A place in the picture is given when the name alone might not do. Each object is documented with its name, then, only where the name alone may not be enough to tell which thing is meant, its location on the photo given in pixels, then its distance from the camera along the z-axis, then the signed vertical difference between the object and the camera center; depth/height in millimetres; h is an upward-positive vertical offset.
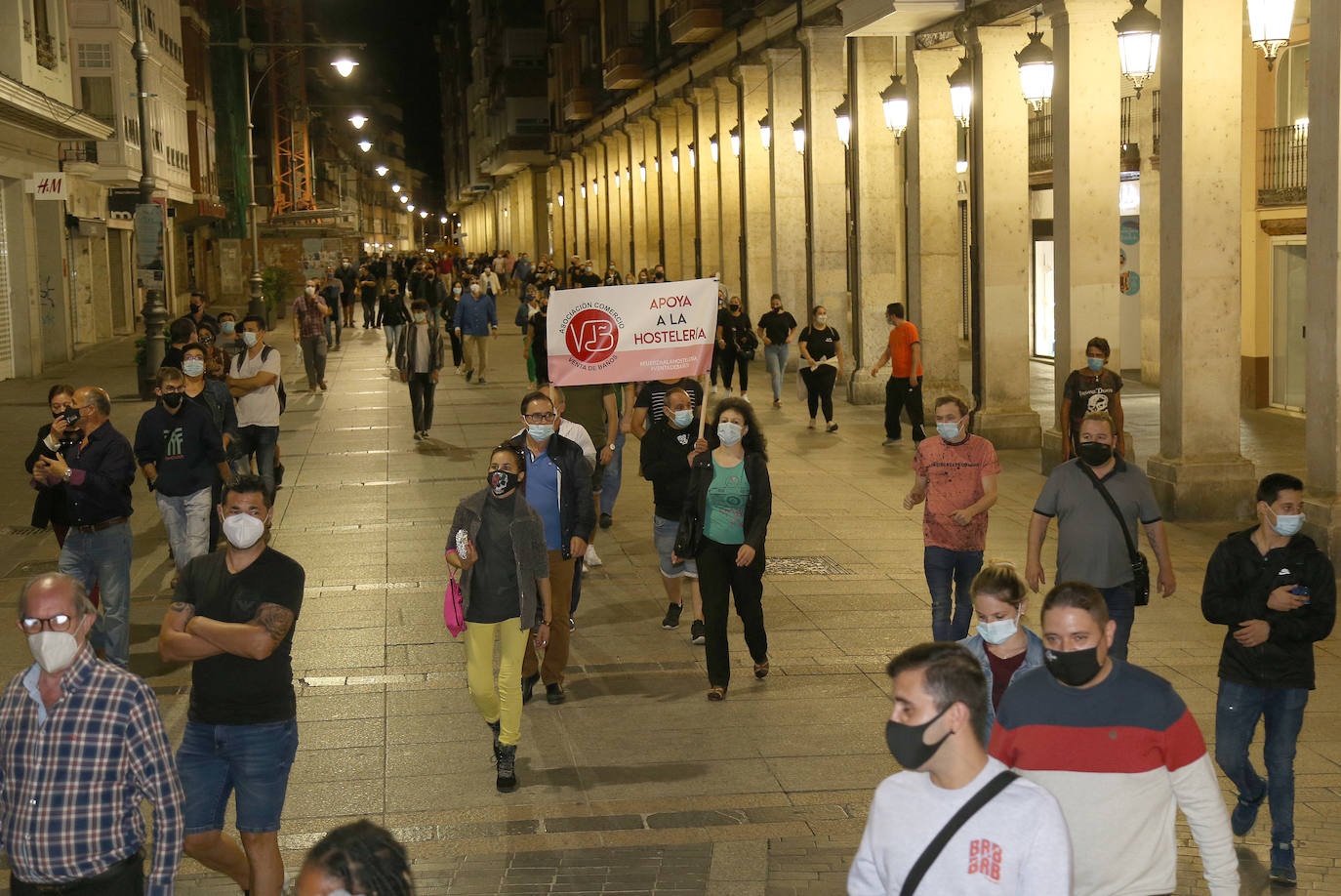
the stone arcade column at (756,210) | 33719 +1695
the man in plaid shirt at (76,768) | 4691 -1304
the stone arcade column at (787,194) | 30531 +1793
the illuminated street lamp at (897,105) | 21953 +2424
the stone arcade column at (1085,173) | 17297 +1157
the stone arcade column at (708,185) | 38281 +2566
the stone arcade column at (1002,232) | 19781 +630
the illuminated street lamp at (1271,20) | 12719 +1970
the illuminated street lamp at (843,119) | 25514 +2627
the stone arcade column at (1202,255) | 14492 +208
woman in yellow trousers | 7656 -1316
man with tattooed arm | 5781 -1374
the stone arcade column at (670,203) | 42906 +2462
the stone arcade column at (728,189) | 35969 +2301
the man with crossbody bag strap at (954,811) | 3496 -1129
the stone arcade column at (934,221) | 22438 +902
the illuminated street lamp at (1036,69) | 17250 +2236
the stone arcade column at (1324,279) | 12000 -37
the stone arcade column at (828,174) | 27531 +1962
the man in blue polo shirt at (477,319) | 28828 -328
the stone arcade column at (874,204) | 25109 +1296
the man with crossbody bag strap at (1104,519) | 7922 -1154
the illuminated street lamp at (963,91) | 20234 +2401
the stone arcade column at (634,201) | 49719 +2908
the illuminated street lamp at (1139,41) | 14516 +2112
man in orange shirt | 19625 -881
